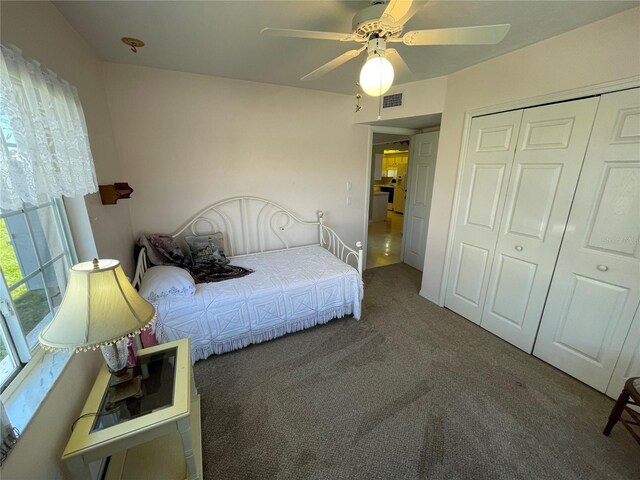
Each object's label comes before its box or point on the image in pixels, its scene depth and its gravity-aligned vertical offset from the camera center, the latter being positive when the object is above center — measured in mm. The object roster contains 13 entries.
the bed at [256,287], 1947 -925
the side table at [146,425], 955 -980
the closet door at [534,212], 1741 -277
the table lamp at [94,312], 901 -509
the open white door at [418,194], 3416 -276
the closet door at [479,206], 2109 -274
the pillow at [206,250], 2502 -763
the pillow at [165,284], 1870 -818
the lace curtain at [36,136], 871 +142
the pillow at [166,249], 2363 -704
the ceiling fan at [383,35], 1069 +611
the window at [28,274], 916 -431
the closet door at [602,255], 1531 -506
